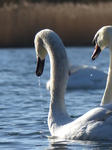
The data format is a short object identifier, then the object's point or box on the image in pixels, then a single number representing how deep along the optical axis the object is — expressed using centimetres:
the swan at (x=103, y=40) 1543
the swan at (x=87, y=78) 2722
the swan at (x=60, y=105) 1302
